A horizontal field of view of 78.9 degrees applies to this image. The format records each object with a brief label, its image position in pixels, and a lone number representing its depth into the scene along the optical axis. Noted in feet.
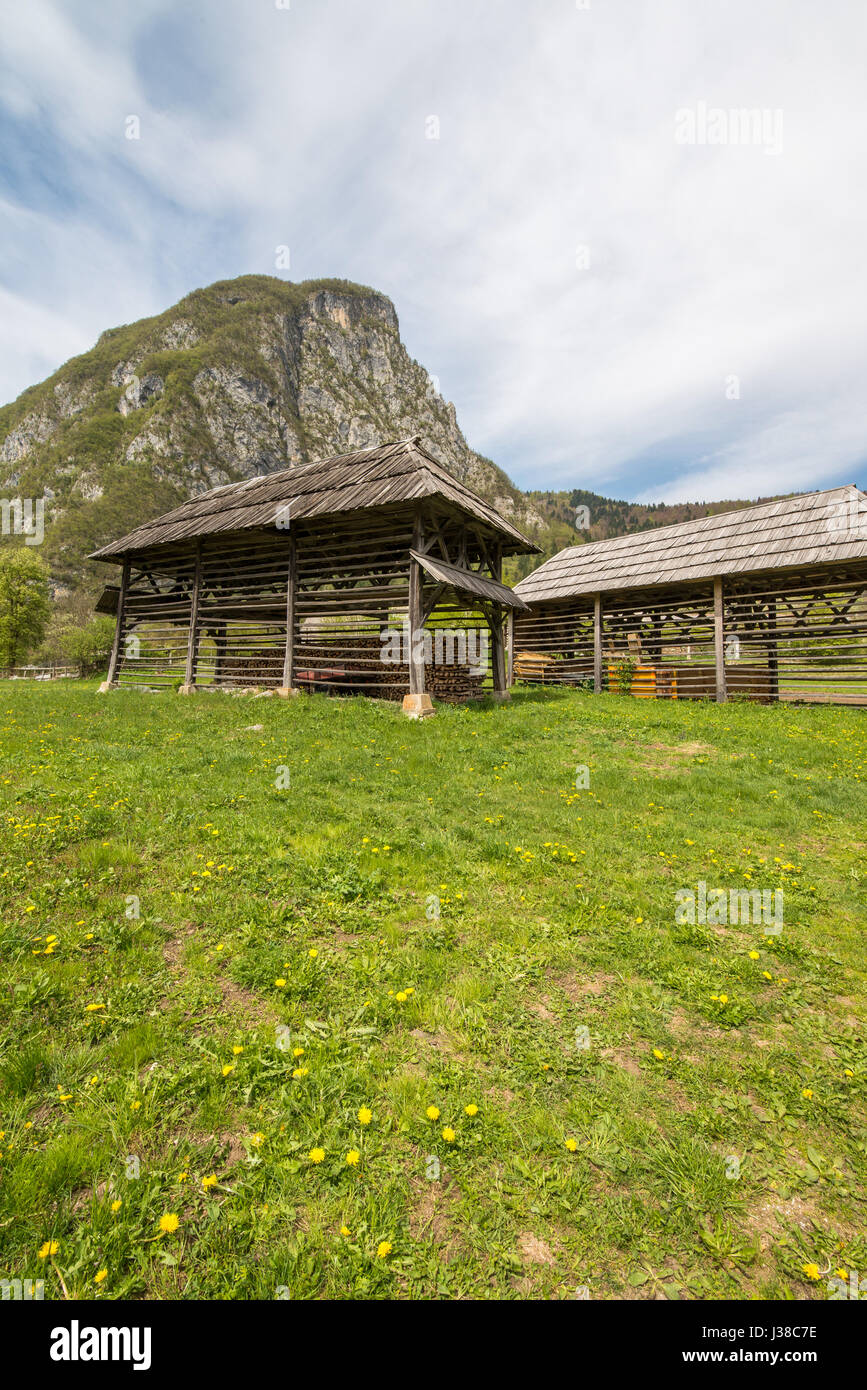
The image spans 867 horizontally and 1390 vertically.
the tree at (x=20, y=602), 115.34
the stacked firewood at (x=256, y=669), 47.08
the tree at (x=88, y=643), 159.12
